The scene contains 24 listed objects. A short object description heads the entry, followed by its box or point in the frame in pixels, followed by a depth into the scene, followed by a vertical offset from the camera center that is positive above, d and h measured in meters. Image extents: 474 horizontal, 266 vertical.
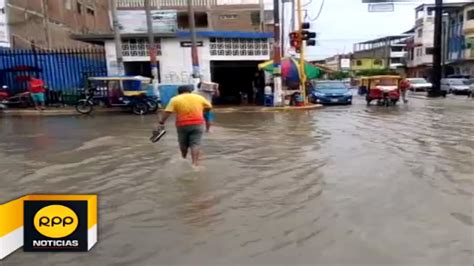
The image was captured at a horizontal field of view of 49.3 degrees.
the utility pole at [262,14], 31.90 +3.18
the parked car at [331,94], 27.38 -1.63
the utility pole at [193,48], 22.67 +0.86
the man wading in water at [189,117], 8.70 -0.82
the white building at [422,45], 69.70 +2.16
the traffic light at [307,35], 22.94 +1.28
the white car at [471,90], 36.02 -2.24
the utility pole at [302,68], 24.67 -0.18
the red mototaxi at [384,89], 25.48 -1.37
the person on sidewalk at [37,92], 21.98 -0.82
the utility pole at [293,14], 26.85 +2.69
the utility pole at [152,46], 22.66 +1.01
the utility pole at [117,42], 22.31 +1.20
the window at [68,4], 36.19 +4.75
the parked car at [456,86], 41.79 -2.21
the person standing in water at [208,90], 22.34 -1.01
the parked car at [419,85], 48.94 -2.34
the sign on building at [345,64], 102.89 -0.22
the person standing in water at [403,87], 28.11 -1.43
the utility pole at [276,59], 22.92 +0.26
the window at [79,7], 38.84 +4.83
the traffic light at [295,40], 23.41 +1.11
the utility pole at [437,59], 36.09 +0.06
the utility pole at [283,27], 32.38 +2.48
